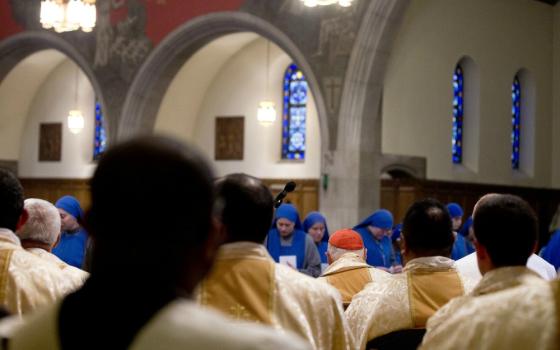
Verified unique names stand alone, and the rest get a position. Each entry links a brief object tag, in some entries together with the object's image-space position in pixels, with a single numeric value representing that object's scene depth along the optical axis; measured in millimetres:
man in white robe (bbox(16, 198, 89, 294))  3857
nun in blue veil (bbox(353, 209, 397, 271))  9641
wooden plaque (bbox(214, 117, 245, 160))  20344
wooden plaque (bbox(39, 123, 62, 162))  22641
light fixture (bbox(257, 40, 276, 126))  18422
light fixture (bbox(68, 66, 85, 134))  20625
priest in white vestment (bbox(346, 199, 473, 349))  3787
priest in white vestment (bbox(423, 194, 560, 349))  2223
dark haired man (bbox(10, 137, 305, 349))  1499
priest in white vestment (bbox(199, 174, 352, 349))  2834
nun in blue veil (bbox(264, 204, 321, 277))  9102
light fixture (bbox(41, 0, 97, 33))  11977
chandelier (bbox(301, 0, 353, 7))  12305
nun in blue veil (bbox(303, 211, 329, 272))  10102
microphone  4348
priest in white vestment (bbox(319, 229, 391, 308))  5383
